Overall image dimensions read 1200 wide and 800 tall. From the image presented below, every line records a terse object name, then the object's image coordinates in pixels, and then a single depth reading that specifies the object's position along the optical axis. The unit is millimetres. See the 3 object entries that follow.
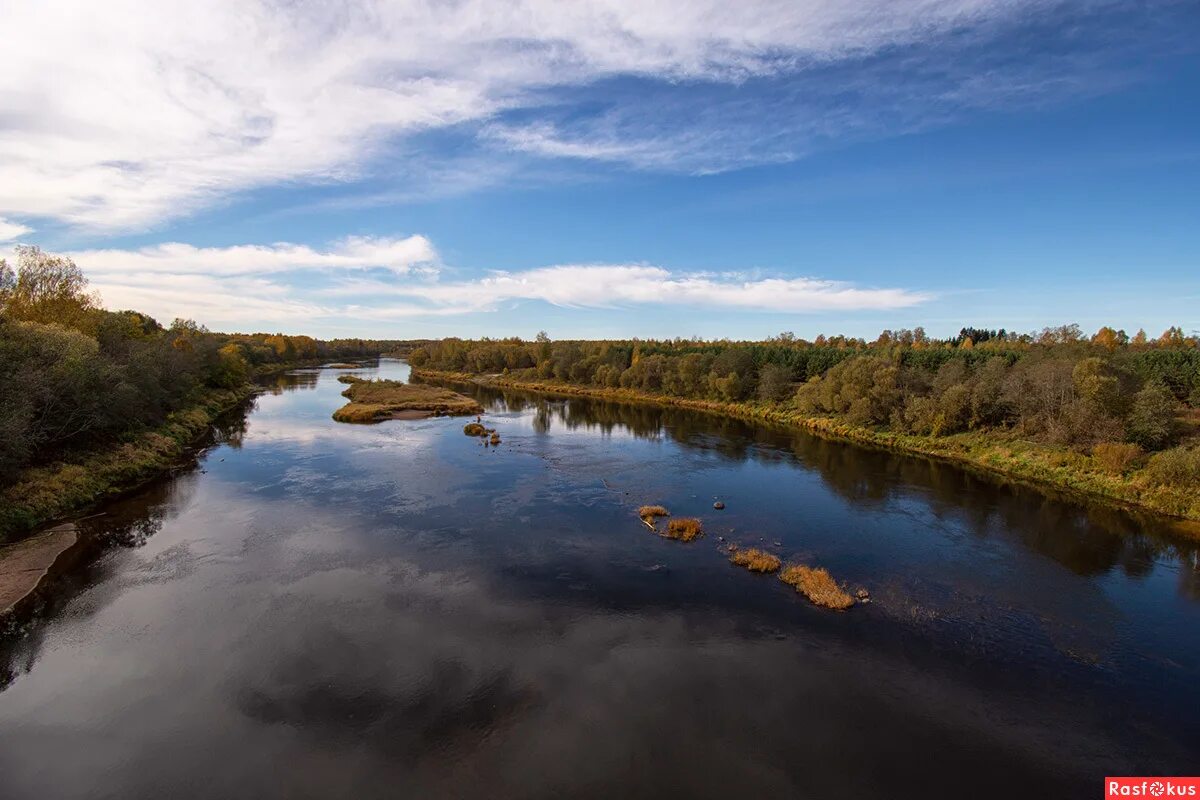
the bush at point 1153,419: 40125
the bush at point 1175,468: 34625
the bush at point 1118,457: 38844
